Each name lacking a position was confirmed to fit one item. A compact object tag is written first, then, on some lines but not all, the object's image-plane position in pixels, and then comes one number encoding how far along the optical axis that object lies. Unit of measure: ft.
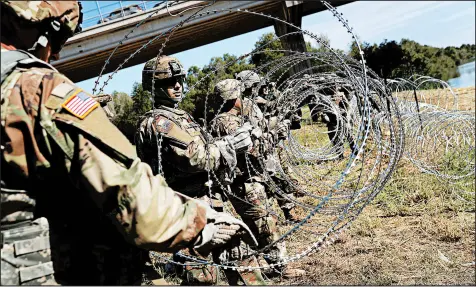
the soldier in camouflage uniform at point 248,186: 18.76
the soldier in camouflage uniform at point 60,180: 6.52
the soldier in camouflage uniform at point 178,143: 13.41
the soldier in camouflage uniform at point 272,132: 23.77
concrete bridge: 64.44
